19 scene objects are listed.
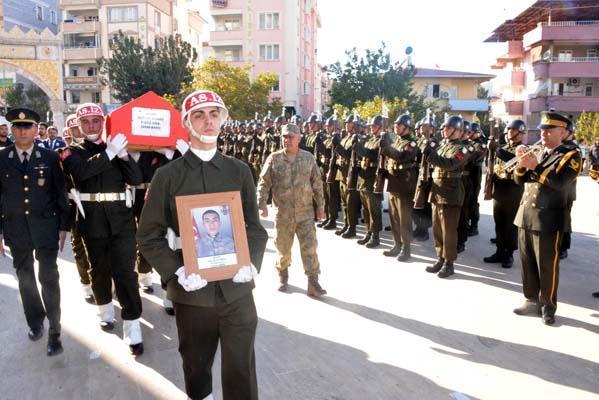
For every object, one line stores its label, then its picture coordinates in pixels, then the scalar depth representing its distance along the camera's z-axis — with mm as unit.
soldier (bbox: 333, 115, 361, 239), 9516
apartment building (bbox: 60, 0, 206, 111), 45594
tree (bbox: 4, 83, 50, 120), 42812
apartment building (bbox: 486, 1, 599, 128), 35719
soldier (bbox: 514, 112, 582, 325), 5094
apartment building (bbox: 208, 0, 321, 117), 44219
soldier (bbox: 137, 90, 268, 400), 2822
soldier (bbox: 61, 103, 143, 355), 4617
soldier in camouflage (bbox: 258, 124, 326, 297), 6066
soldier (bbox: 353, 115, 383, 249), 8664
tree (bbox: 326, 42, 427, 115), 39375
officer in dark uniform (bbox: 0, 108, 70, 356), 4617
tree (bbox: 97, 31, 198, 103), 35094
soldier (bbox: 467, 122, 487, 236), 9062
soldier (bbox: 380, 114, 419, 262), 7828
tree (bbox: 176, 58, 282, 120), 30047
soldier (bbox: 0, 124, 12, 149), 9273
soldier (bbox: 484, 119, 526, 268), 7547
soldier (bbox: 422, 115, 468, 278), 6820
